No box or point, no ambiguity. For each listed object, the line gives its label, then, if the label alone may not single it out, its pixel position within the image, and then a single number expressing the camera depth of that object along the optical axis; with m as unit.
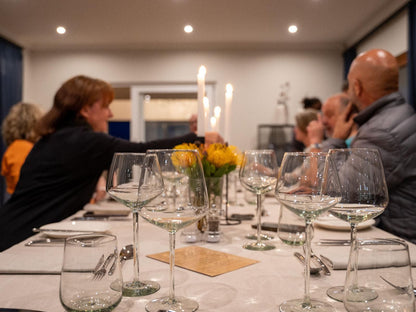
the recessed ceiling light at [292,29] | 4.84
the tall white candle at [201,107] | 1.26
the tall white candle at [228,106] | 1.51
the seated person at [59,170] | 1.81
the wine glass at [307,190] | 0.67
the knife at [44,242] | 1.04
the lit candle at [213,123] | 1.54
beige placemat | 0.88
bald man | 1.63
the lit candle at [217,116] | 1.59
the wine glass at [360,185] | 0.75
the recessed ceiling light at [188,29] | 4.86
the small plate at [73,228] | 1.13
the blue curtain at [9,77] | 5.15
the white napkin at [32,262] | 0.82
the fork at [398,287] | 0.55
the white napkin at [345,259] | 0.56
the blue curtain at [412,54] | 3.88
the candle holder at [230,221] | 1.46
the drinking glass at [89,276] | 0.56
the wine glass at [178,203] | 0.67
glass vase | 1.16
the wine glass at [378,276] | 0.55
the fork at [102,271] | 0.58
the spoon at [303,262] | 0.83
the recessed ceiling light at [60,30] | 4.90
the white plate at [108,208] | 1.64
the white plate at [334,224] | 1.27
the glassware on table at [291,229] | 1.11
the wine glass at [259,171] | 1.15
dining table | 0.69
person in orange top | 3.08
